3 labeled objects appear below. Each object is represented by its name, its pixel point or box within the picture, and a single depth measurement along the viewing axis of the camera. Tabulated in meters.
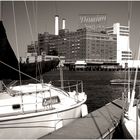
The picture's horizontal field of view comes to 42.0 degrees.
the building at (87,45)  115.73
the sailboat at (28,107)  7.06
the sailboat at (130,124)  6.67
